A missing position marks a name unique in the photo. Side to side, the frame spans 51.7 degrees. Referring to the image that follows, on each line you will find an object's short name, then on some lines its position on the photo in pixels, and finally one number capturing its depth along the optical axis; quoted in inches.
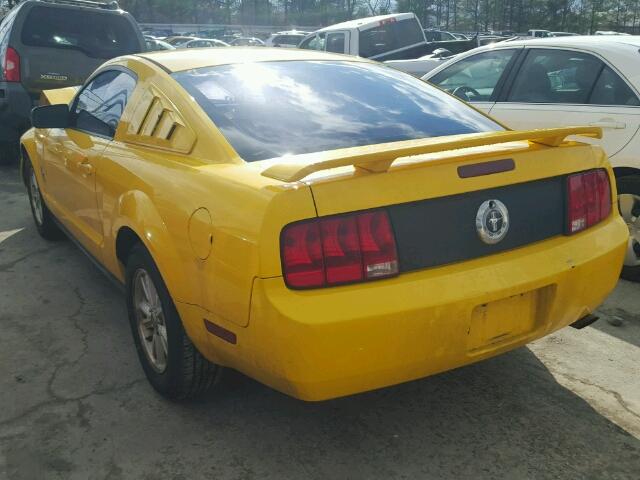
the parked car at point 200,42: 1064.2
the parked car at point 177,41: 1154.7
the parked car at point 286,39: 1018.1
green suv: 291.4
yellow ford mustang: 83.4
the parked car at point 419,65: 403.2
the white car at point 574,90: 167.0
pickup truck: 460.1
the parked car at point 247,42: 1326.5
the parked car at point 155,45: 789.9
